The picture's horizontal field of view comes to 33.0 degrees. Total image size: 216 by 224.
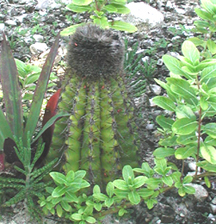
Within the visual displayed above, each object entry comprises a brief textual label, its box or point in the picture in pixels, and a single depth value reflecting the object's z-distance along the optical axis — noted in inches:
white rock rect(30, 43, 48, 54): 115.0
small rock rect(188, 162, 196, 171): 77.5
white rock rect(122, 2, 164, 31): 126.9
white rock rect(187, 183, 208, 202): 71.1
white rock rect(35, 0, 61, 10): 139.6
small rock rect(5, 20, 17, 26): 130.0
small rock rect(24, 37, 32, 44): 121.3
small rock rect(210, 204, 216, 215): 69.5
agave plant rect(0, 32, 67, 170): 64.5
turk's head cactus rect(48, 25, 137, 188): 59.9
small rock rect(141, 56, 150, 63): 109.8
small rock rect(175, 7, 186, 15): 135.6
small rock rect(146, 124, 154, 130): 87.8
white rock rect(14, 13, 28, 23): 133.5
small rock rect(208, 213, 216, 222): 68.2
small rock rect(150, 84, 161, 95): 99.9
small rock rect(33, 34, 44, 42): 122.2
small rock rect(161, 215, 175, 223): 67.4
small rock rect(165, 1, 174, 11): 137.9
